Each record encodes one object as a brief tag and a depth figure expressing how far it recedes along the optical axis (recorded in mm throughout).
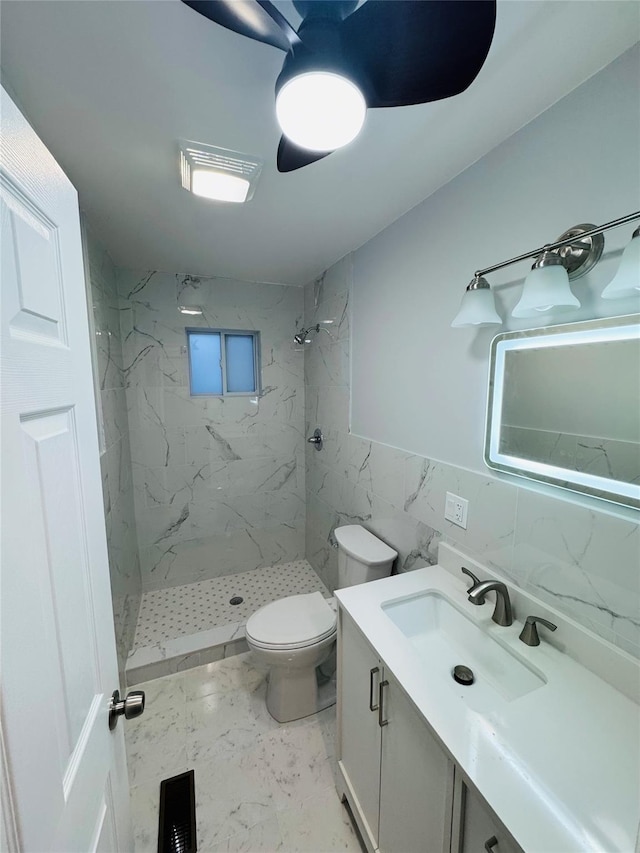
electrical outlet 1277
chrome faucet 1015
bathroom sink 955
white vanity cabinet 792
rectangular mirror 829
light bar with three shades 850
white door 398
